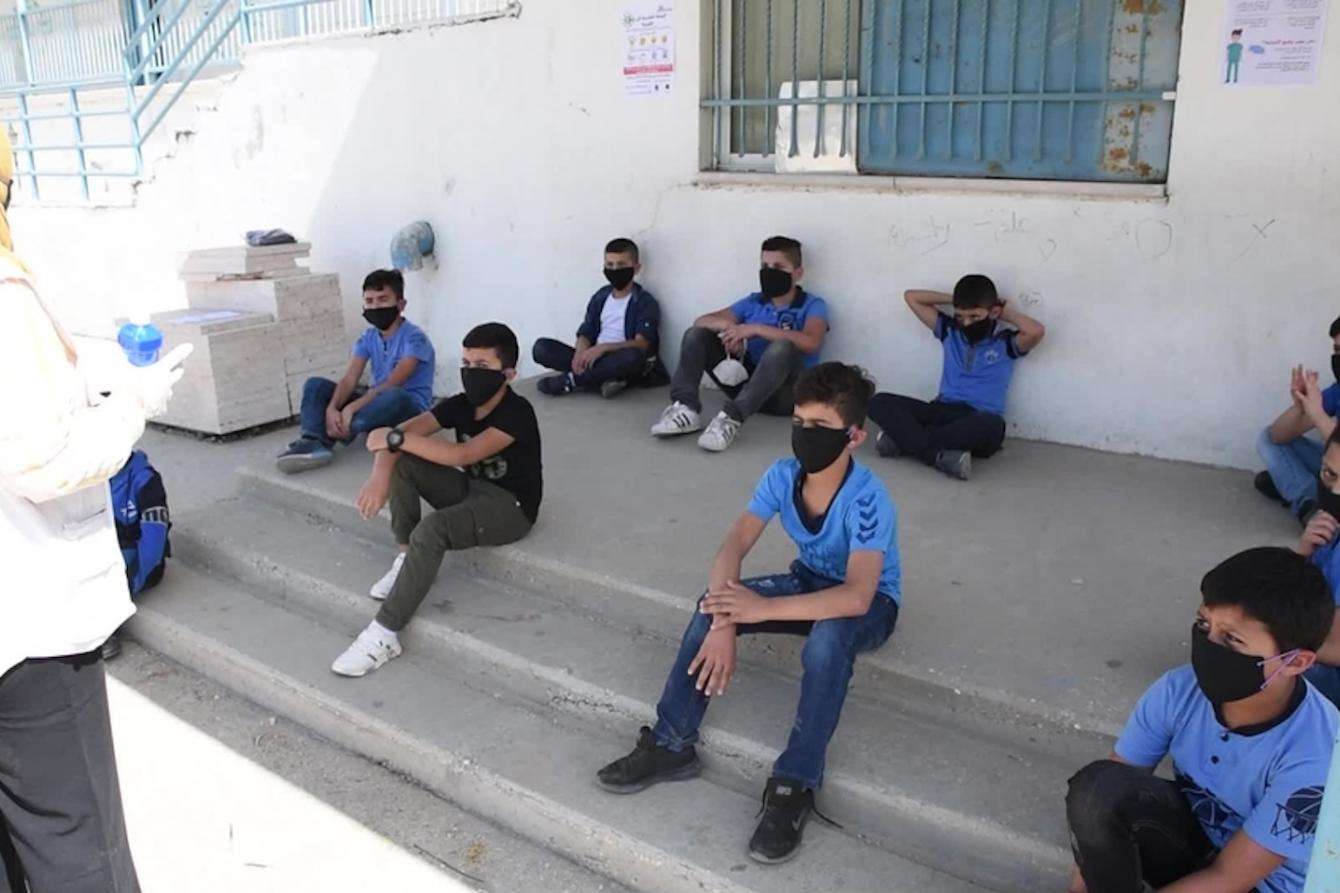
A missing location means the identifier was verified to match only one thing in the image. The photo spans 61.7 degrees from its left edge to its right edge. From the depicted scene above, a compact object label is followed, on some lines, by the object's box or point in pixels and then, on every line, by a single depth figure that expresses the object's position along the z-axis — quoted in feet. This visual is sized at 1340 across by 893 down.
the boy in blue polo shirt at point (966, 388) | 15.89
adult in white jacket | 6.12
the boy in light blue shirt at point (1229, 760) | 6.89
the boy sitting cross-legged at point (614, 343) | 20.21
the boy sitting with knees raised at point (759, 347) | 17.71
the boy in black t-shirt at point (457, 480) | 12.66
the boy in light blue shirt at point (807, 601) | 9.34
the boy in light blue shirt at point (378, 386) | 18.07
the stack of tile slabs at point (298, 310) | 21.97
